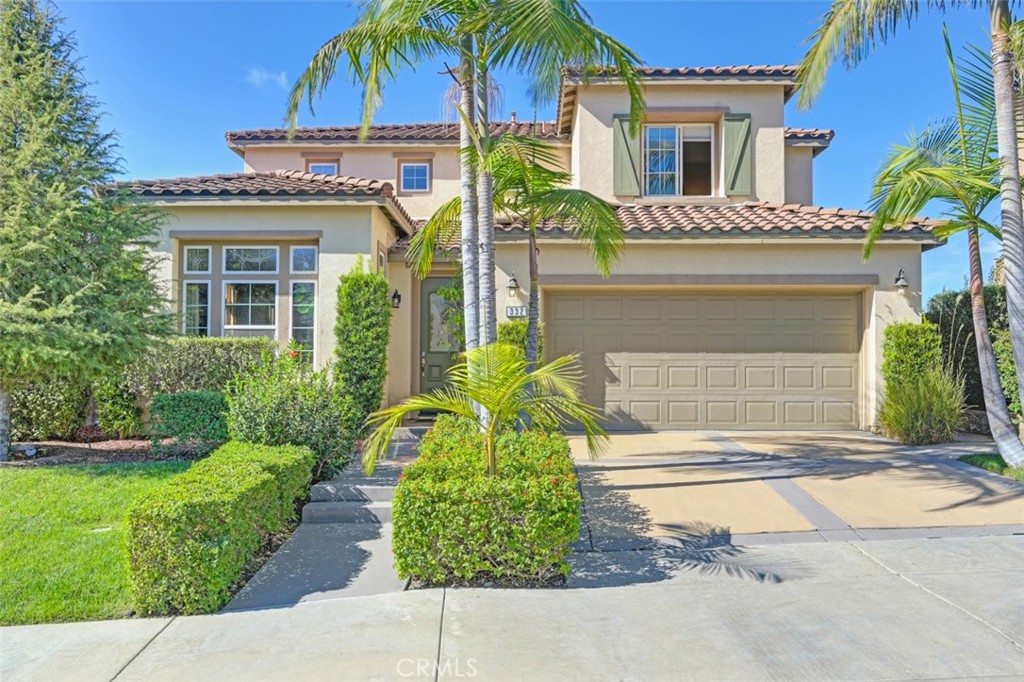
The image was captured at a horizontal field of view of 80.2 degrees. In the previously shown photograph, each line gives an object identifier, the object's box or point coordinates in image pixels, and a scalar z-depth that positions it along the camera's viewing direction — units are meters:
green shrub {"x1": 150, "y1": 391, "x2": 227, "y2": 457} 8.26
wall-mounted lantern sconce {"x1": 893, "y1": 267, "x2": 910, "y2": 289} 10.49
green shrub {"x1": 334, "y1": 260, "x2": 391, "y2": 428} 10.05
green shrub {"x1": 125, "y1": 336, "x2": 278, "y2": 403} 9.62
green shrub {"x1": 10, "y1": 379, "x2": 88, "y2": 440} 9.28
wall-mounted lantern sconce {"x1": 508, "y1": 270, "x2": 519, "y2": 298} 10.95
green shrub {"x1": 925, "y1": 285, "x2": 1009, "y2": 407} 10.77
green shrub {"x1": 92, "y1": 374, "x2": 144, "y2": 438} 9.63
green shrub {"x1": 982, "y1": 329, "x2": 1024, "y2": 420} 9.53
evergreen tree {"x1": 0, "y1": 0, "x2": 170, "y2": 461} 7.22
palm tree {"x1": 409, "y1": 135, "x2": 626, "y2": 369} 7.02
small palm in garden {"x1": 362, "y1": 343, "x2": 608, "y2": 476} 5.06
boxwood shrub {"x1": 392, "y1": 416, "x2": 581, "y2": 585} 4.55
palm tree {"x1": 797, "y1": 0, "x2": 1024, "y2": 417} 7.62
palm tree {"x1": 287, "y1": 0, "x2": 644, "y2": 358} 6.15
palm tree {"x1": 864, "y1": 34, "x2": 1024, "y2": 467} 7.86
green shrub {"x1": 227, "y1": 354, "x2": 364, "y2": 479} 7.03
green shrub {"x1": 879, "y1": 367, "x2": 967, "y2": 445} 9.67
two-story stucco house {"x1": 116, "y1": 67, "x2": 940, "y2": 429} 10.65
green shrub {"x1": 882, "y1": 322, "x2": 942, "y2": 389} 10.22
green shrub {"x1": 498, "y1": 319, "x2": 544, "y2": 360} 10.53
